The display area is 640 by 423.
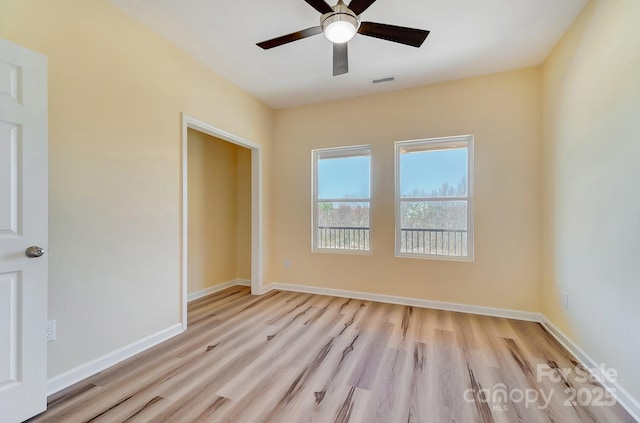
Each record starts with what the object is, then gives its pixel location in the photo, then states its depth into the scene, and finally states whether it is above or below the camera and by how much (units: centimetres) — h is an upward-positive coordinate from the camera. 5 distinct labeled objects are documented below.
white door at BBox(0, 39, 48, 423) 145 -11
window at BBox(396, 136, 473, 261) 331 +17
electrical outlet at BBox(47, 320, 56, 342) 174 -79
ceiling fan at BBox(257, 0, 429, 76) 182 +132
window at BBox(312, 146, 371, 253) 383 +18
